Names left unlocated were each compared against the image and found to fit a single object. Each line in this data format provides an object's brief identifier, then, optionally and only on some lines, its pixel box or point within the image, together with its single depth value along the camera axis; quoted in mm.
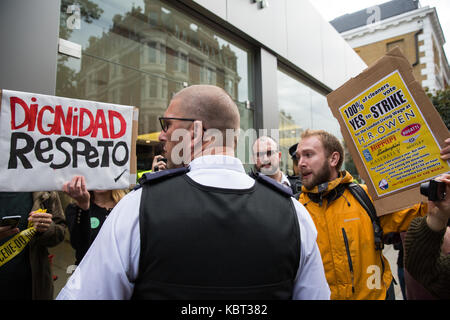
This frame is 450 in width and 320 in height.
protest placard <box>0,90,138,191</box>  1899
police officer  1015
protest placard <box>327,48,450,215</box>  1660
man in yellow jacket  1954
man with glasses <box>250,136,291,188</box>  3807
